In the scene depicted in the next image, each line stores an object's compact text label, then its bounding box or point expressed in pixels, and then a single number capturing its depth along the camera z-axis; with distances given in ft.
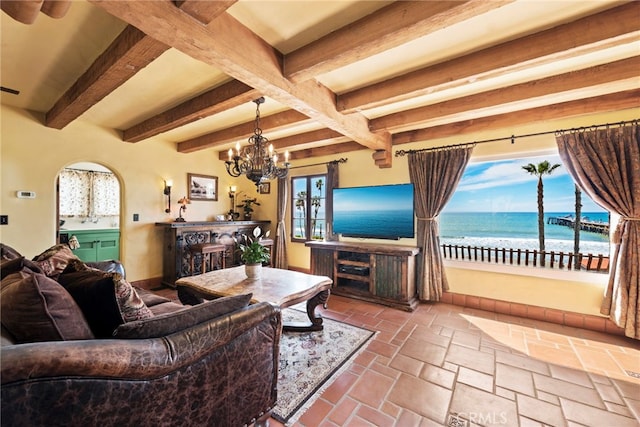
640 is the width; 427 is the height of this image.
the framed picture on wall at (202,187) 15.57
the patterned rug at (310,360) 5.51
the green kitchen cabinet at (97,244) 15.34
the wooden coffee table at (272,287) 7.16
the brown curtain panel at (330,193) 14.40
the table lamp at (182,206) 14.56
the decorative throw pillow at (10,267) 4.37
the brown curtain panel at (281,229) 16.34
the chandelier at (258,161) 8.27
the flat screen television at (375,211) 12.12
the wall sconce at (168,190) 14.32
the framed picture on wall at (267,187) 17.50
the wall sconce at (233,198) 17.60
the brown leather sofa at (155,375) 2.49
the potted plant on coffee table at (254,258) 8.45
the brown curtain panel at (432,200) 10.94
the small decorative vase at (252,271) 8.48
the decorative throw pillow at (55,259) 5.96
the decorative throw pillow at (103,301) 3.72
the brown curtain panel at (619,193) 8.00
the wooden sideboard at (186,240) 13.25
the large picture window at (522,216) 9.63
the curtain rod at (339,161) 14.26
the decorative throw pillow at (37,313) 3.10
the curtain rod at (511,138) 8.34
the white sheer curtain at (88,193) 16.24
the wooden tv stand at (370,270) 10.90
